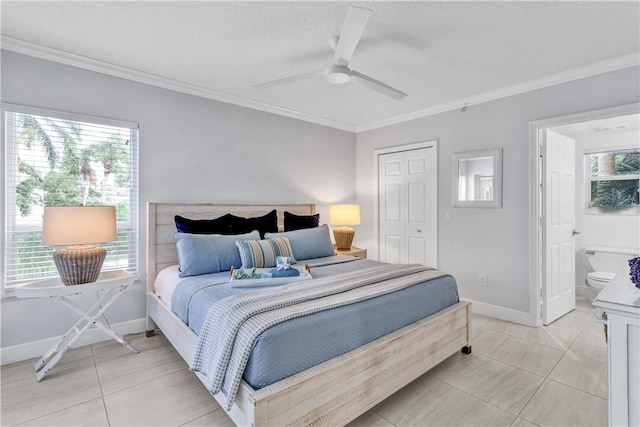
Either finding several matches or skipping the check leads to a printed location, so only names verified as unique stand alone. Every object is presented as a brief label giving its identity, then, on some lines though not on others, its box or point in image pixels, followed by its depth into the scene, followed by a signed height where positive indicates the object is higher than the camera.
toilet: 3.47 -0.59
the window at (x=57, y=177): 2.37 +0.28
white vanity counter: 1.11 -0.54
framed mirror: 3.32 +0.38
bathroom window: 3.73 +0.41
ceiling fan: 1.66 +1.03
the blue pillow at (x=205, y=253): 2.48 -0.35
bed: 1.37 -0.86
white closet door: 3.94 +0.07
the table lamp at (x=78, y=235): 2.13 -0.17
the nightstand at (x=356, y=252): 3.92 -0.52
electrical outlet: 3.43 -0.76
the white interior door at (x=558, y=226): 3.12 -0.15
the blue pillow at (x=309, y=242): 3.07 -0.32
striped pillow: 2.62 -0.36
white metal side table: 2.08 -0.58
